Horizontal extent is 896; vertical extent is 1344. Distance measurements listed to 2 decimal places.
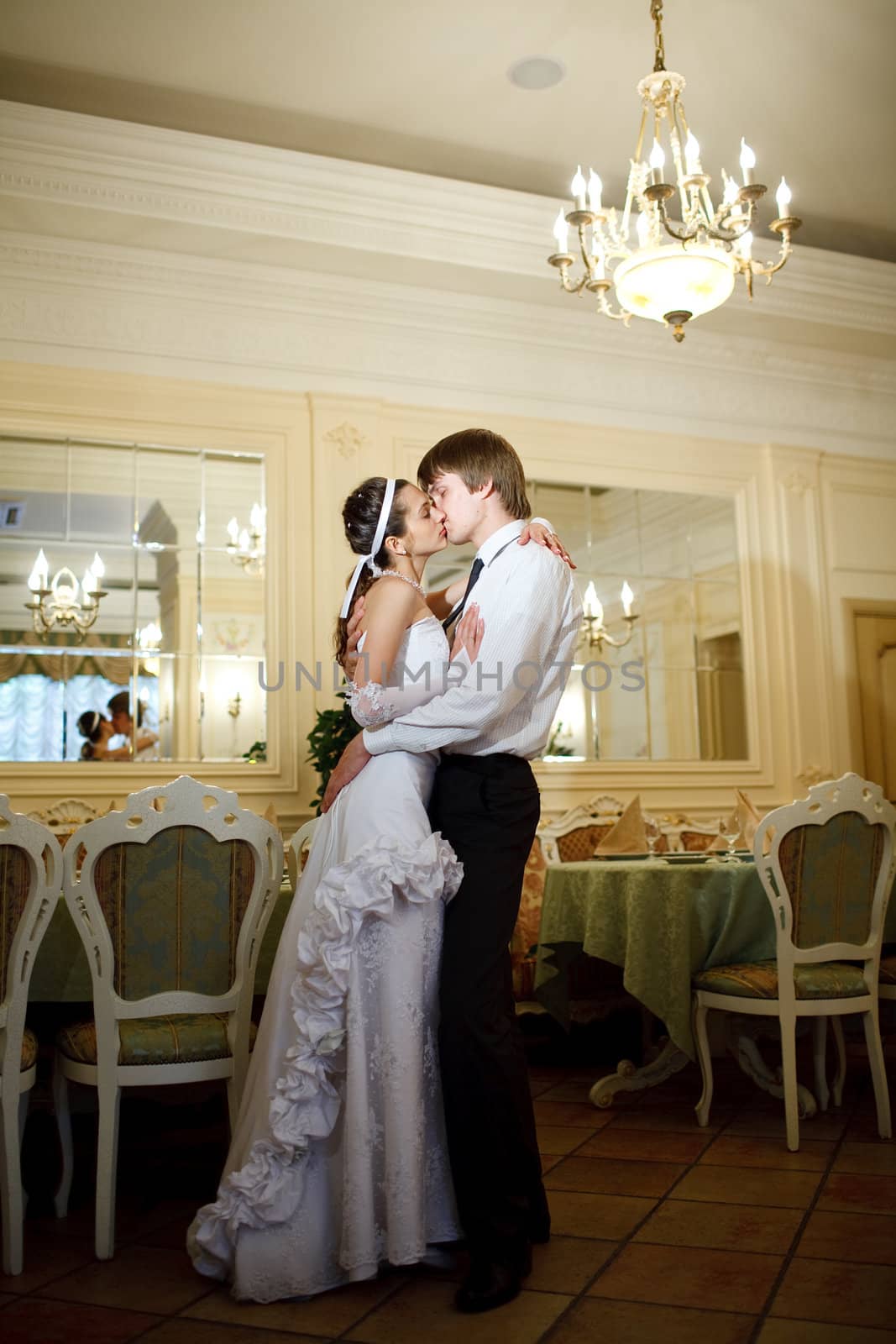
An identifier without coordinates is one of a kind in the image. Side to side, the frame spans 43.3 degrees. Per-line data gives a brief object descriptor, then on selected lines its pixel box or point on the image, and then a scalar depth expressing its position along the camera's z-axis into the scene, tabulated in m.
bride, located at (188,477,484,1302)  2.08
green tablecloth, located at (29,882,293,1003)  2.85
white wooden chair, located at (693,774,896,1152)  3.21
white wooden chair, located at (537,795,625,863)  5.62
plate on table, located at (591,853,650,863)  4.17
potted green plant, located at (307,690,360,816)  5.19
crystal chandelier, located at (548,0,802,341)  4.14
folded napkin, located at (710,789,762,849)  4.41
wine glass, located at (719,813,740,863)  3.96
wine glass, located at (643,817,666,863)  5.69
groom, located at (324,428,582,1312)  2.11
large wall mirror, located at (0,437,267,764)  5.34
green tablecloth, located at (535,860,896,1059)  3.43
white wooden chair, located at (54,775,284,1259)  2.51
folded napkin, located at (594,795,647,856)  4.38
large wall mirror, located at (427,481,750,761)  6.42
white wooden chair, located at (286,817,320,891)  3.23
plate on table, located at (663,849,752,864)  3.95
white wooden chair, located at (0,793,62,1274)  2.38
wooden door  6.87
